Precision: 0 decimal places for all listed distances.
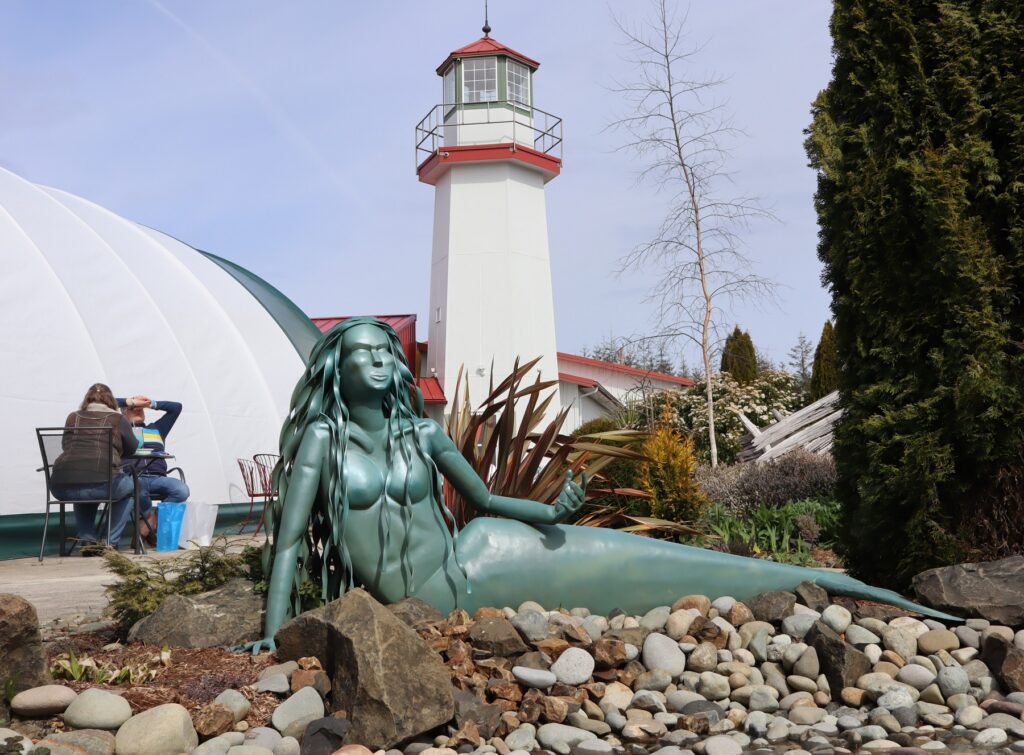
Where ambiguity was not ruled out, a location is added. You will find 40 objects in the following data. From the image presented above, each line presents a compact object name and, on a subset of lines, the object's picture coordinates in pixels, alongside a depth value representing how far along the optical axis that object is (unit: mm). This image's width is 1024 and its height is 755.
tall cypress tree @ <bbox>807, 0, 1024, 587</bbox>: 3721
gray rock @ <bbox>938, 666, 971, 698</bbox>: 2811
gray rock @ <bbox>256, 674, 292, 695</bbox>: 2564
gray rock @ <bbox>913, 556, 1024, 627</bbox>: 3180
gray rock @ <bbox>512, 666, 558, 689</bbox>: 2695
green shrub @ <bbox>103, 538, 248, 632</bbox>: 3270
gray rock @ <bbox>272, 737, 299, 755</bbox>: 2271
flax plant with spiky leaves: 4848
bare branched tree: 11789
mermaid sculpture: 3178
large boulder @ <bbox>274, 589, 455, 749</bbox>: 2314
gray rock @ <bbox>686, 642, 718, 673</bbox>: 2957
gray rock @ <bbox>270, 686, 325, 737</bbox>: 2379
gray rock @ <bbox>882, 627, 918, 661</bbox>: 3029
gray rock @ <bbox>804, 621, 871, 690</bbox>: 2838
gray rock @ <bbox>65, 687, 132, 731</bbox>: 2309
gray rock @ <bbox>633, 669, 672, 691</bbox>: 2848
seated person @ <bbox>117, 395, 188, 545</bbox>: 8016
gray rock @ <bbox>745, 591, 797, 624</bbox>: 3244
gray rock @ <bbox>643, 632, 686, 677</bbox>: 2932
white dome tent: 8695
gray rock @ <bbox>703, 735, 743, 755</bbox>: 2355
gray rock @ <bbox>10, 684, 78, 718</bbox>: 2385
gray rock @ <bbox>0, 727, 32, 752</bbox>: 2117
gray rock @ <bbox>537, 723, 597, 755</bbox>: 2410
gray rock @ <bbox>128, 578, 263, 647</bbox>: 3023
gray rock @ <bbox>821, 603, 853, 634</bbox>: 3168
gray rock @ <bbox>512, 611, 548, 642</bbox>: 2908
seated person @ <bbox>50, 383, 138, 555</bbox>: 7031
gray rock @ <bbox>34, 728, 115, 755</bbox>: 2174
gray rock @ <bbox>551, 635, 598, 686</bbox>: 2770
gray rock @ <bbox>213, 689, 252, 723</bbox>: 2418
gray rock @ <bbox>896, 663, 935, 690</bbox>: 2855
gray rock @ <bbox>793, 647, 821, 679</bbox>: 2918
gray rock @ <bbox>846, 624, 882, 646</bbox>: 3070
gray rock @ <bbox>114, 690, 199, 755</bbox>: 2195
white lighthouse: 16406
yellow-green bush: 5781
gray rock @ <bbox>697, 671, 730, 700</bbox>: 2812
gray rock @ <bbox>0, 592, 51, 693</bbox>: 2490
